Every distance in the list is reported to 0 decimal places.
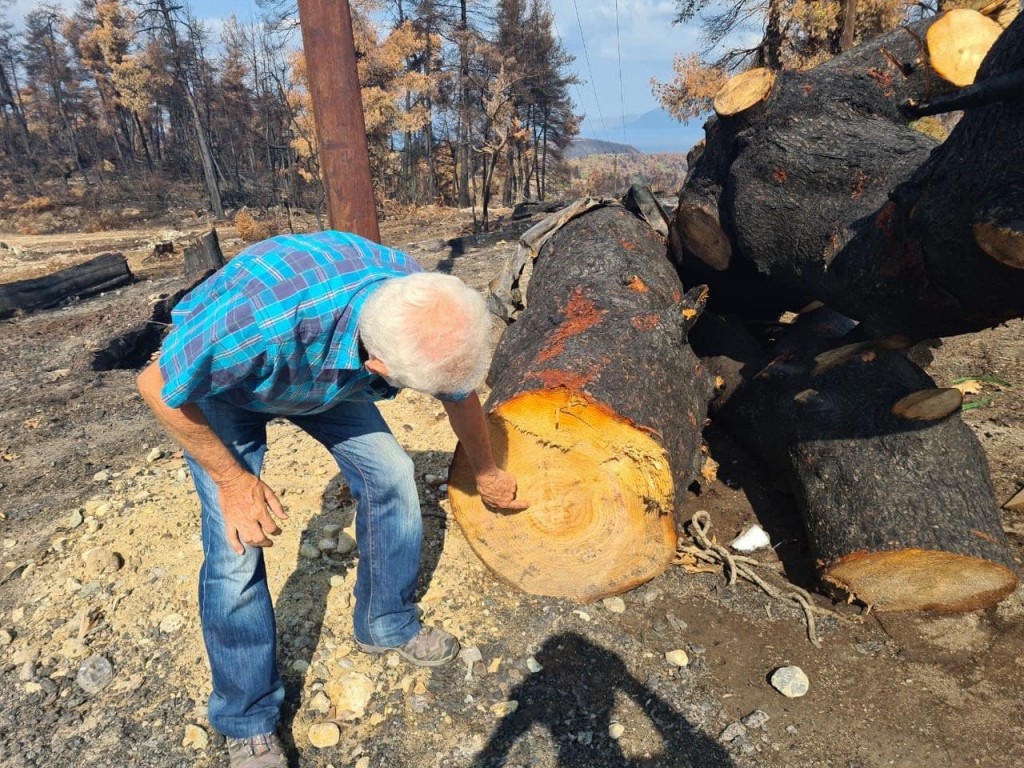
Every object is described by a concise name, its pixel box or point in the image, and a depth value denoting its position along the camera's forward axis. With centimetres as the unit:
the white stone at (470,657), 220
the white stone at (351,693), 203
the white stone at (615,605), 241
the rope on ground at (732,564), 233
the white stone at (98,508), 302
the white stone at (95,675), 210
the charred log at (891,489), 214
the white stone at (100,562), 260
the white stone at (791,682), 203
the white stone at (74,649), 221
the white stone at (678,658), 217
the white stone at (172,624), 231
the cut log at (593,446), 215
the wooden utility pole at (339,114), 353
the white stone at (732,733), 190
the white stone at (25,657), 220
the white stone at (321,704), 203
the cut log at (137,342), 542
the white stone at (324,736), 192
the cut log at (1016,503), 276
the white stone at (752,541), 271
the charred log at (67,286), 736
